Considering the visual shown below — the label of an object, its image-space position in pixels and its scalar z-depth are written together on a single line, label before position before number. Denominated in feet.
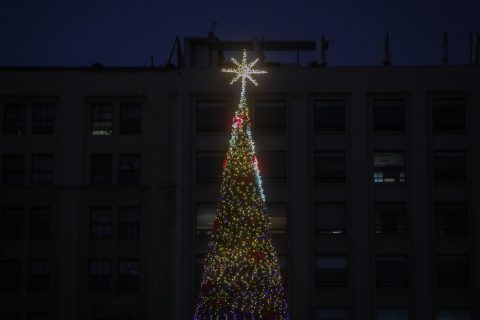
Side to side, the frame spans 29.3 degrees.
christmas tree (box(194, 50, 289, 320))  127.95
